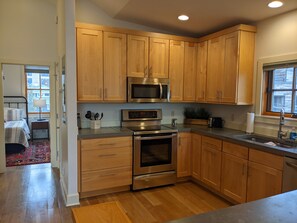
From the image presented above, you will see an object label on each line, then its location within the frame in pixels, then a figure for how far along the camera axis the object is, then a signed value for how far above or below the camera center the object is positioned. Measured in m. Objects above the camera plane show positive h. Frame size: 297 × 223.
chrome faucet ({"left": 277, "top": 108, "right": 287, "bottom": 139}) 2.83 -0.26
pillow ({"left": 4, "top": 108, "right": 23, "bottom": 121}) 6.50 -0.49
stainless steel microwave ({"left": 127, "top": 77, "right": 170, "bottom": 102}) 3.57 +0.15
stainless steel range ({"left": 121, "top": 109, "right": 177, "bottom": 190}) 3.39 -0.87
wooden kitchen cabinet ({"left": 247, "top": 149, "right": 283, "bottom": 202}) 2.36 -0.81
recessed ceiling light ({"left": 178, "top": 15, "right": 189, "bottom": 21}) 3.35 +1.21
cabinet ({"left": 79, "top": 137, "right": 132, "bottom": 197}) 3.11 -0.91
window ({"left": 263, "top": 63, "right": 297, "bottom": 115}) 2.89 +0.16
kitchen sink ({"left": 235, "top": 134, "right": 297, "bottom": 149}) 2.75 -0.52
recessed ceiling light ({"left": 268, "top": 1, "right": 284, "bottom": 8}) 2.59 +1.11
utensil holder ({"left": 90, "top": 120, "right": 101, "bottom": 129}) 3.53 -0.40
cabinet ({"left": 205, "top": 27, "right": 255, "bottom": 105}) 3.21 +0.49
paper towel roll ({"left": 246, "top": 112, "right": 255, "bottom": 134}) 3.26 -0.31
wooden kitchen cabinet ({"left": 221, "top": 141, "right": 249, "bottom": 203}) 2.78 -0.91
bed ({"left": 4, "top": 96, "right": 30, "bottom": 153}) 5.52 -0.70
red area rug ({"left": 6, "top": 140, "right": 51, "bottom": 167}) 4.90 -1.37
